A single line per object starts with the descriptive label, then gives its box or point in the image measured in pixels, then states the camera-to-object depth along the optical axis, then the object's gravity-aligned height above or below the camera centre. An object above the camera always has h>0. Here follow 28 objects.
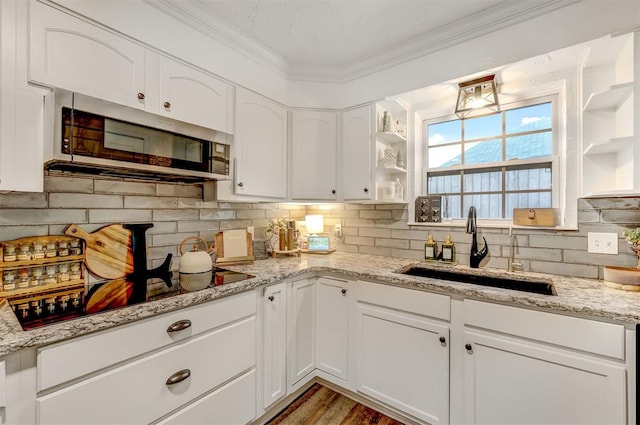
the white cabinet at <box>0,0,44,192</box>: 1.07 +0.36
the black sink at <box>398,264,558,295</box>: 1.62 -0.42
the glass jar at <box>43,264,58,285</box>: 1.37 -0.32
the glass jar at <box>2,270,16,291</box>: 1.26 -0.32
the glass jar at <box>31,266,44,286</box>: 1.34 -0.32
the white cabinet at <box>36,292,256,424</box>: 1.00 -0.73
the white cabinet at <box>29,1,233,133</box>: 1.17 +0.70
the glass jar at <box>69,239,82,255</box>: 1.45 -0.20
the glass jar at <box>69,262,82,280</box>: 1.45 -0.32
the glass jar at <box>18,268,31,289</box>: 1.30 -0.32
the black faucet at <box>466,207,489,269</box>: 1.95 -0.25
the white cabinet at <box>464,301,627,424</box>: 1.17 -0.72
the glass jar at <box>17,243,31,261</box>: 1.30 -0.20
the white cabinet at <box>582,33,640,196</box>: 1.40 +0.55
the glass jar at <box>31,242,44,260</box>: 1.33 -0.20
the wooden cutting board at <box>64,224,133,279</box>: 1.50 -0.23
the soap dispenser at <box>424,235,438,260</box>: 2.19 -0.29
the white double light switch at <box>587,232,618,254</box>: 1.61 -0.17
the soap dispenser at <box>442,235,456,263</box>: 2.10 -0.29
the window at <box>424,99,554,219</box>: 1.96 +0.40
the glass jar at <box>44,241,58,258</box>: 1.36 -0.20
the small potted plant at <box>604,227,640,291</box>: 1.39 -0.31
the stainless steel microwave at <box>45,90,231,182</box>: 1.18 +0.34
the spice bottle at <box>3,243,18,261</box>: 1.26 -0.20
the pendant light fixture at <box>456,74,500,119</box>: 1.85 +0.81
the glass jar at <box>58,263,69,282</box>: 1.41 -0.32
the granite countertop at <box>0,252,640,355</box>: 0.96 -0.40
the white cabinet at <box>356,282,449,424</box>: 1.59 -0.85
